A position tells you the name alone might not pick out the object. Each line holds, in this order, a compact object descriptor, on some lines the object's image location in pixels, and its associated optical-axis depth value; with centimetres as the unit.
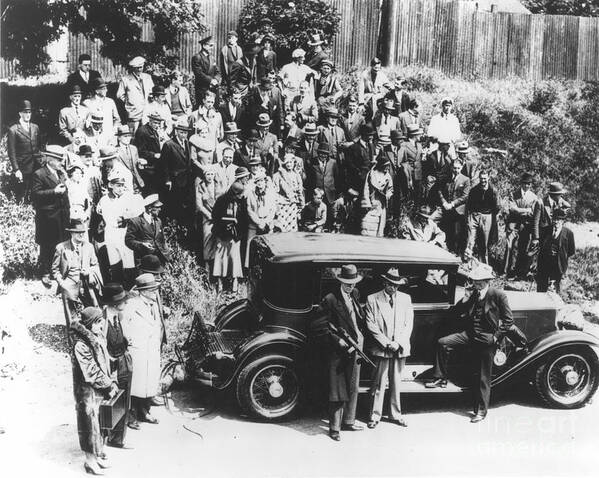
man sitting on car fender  778
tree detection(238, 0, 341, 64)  1664
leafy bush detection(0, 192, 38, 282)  1028
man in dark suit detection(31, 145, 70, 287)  1002
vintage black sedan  756
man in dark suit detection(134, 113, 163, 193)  1076
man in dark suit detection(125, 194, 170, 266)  924
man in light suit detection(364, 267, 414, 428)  761
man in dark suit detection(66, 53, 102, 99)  1192
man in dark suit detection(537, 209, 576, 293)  1091
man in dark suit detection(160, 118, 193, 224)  1069
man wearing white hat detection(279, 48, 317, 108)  1327
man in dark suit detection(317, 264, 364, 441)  741
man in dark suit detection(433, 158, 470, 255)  1164
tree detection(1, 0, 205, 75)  1220
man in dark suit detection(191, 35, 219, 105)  1301
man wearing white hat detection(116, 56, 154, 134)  1212
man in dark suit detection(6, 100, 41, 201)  1064
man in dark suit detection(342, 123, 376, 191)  1152
